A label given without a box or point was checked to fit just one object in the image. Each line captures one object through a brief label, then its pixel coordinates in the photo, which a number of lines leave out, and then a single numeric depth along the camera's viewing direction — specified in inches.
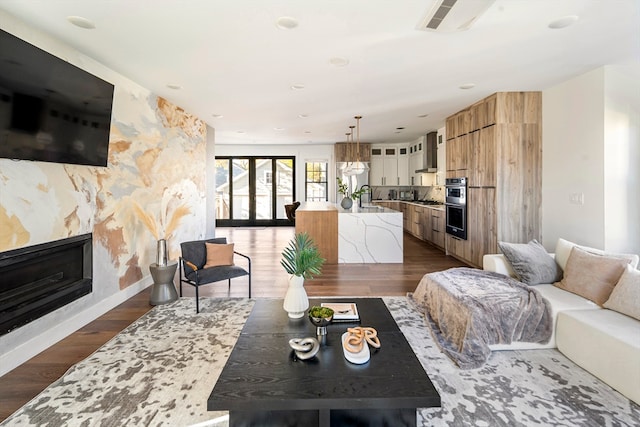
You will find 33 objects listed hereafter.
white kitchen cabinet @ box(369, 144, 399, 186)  390.9
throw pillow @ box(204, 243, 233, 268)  154.8
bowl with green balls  78.6
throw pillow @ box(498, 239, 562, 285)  119.6
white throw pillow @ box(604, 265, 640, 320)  91.2
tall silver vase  146.2
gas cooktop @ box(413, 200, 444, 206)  316.9
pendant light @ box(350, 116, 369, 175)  251.3
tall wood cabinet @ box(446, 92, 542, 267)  181.9
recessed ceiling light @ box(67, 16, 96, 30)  99.3
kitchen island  224.7
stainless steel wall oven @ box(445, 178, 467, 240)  220.2
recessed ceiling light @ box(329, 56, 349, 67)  130.8
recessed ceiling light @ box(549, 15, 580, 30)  99.7
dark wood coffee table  56.9
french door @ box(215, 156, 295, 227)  419.8
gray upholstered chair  139.6
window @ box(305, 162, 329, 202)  410.9
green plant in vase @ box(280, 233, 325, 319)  89.0
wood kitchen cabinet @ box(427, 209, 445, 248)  262.8
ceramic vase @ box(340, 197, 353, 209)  251.6
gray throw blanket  99.4
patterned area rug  73.2
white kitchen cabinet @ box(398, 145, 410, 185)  388.8
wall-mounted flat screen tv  91.7
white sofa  79.2
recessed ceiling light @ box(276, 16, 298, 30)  99.2
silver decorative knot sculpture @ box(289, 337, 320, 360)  69.2
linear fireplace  96.3
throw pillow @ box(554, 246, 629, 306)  101.8
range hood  314.0
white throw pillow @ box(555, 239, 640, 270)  116.7
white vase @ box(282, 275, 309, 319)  88.8
